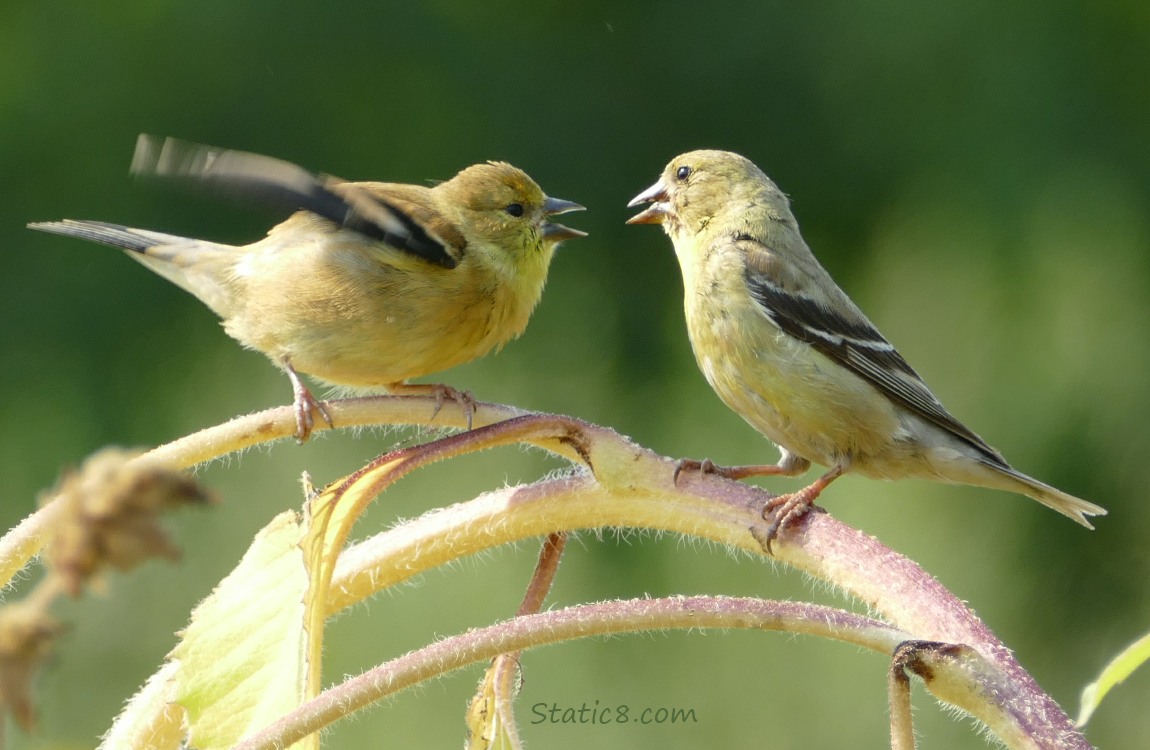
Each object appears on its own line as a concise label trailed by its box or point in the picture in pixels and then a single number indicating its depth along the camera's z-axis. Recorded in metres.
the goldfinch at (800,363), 4.78
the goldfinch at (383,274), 4.48
